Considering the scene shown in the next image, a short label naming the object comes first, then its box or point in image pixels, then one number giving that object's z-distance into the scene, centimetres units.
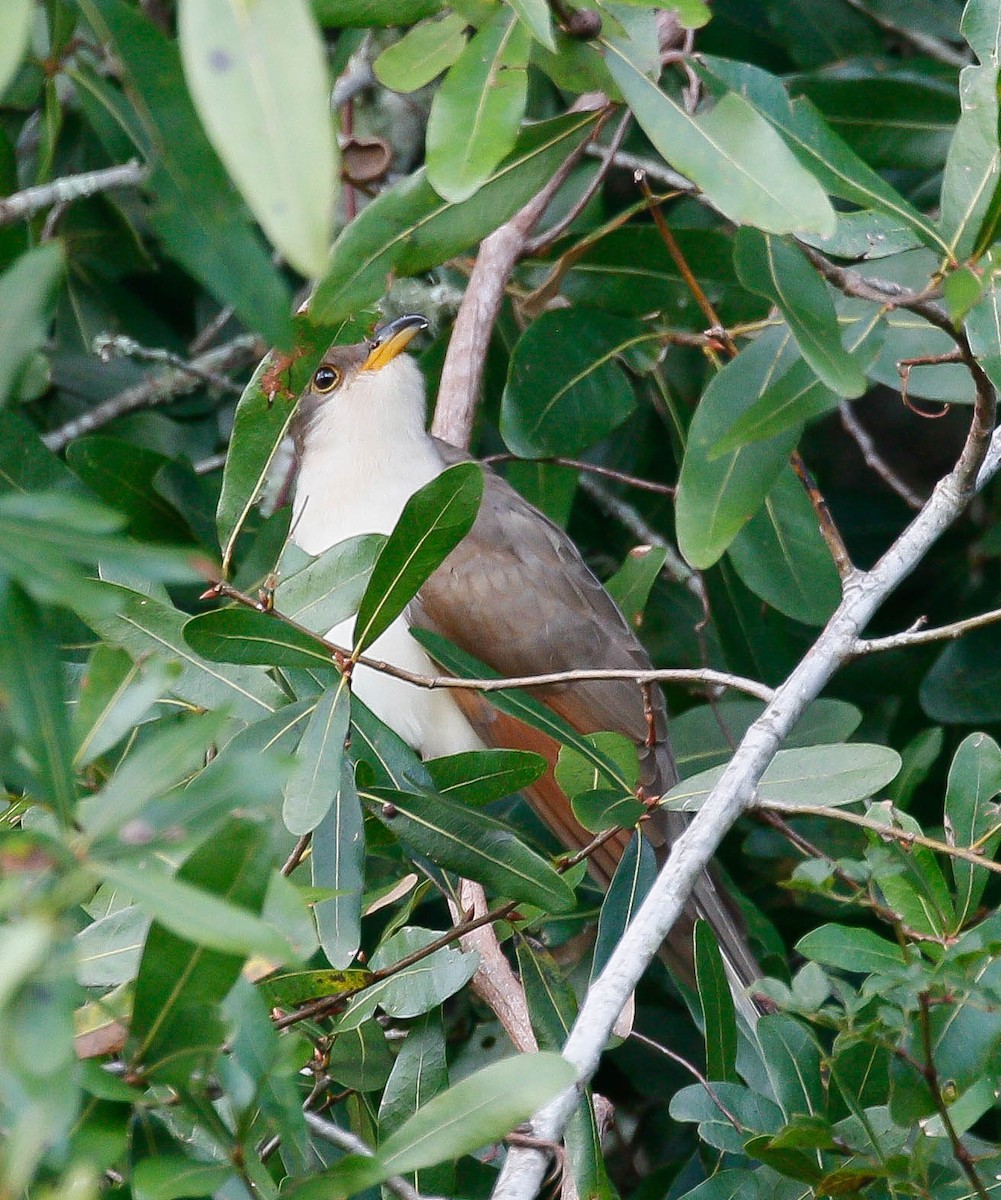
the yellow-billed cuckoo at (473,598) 838
